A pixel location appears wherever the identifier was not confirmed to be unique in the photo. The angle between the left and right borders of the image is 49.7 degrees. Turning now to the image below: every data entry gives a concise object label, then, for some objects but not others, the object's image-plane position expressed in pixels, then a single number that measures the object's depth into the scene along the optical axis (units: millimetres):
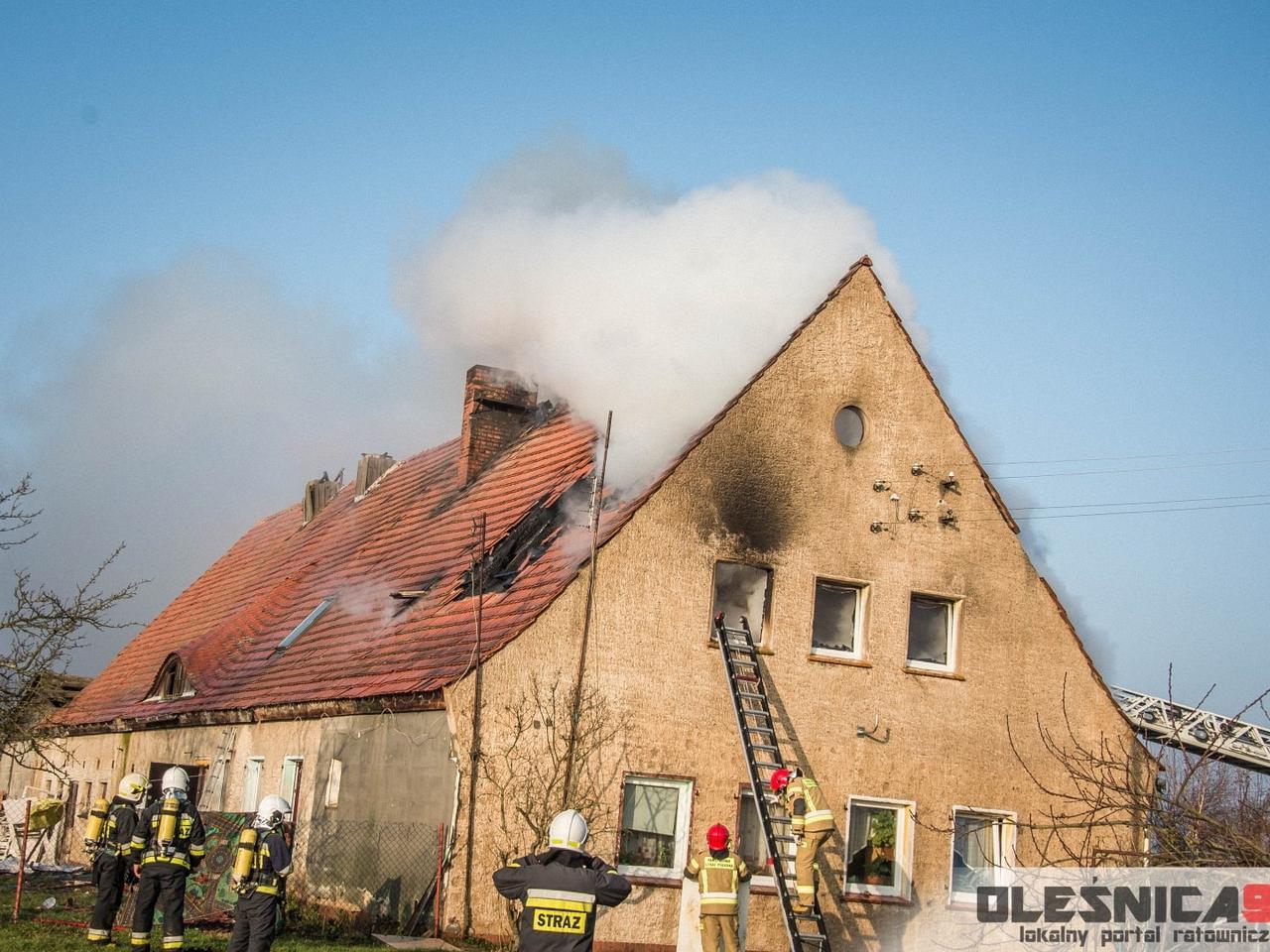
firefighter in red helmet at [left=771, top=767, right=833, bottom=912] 13547
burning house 14227
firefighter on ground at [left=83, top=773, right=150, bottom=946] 13227
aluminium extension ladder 13672
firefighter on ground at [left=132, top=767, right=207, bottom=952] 12250
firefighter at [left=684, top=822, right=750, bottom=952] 12352
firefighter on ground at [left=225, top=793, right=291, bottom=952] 11047
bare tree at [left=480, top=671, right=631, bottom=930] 13898
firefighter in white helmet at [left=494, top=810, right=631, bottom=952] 8031
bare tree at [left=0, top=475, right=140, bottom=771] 17500
